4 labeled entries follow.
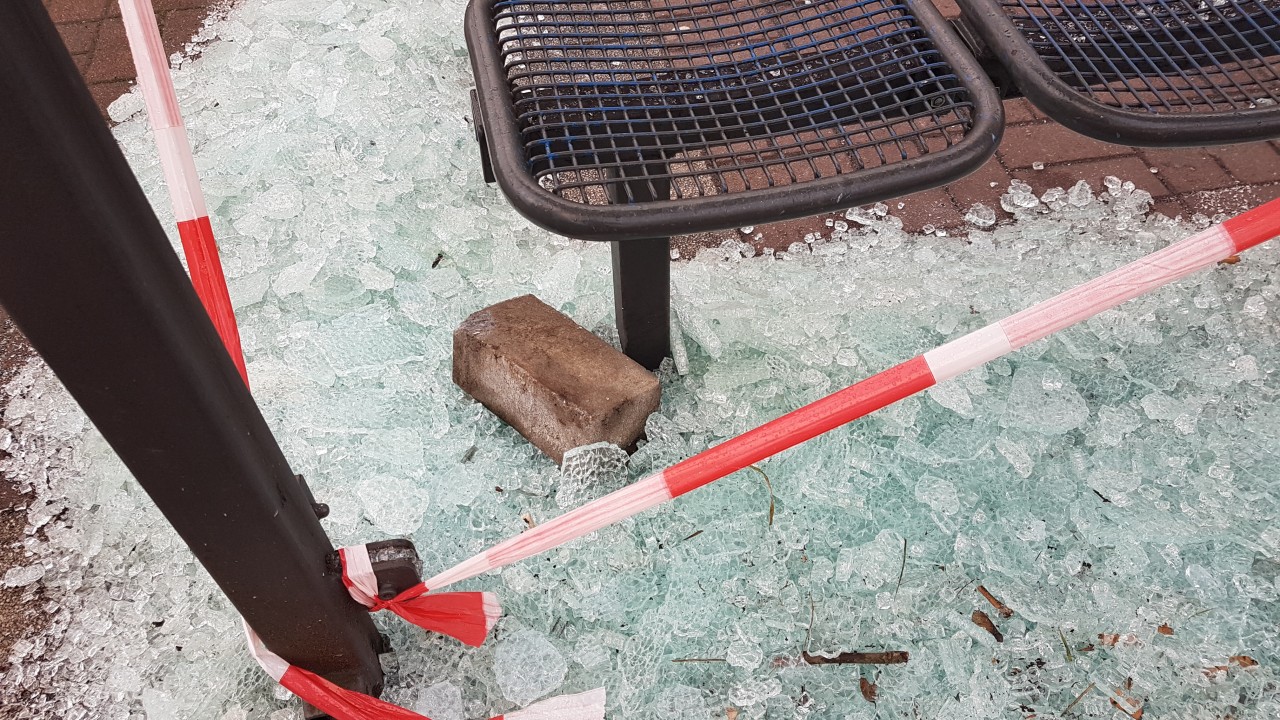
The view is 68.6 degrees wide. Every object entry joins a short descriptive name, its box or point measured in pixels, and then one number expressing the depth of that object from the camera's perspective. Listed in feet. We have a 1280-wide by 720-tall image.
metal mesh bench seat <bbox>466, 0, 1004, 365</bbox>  4.03
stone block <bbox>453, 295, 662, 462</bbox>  6.20
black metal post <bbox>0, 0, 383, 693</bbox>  2.73
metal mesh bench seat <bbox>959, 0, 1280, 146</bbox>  4.22
